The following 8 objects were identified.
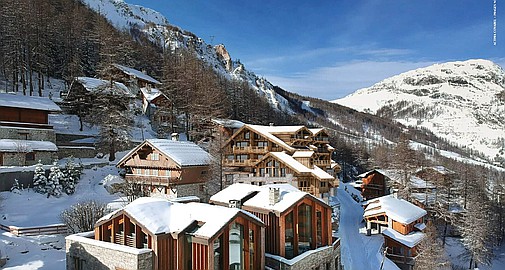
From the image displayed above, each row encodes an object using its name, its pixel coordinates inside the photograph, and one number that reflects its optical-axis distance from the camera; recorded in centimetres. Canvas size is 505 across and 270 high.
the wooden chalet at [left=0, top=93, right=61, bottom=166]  2800
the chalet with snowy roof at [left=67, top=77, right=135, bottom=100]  3906
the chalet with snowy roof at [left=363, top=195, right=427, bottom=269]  3189
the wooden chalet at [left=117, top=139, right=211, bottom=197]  2895
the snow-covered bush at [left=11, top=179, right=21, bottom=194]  2434
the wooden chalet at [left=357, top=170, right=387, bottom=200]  5569
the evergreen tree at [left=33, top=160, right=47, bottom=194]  2505
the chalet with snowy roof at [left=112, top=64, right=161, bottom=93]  5348
